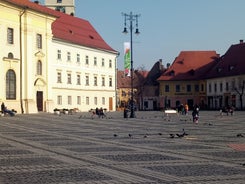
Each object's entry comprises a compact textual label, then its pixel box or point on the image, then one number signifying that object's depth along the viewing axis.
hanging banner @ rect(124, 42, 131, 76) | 47.16
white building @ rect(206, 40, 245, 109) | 82.50
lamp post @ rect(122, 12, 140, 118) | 46.75
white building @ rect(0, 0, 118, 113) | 55.41
